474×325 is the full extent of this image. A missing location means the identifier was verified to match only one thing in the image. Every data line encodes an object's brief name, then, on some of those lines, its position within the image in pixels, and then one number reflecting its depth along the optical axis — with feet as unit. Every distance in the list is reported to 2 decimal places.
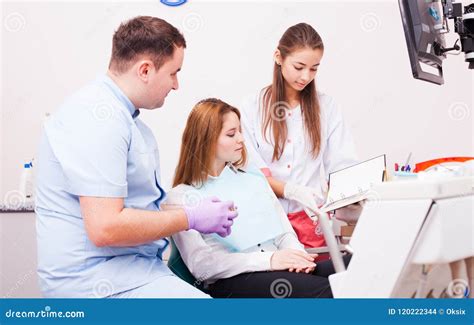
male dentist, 4.32
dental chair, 5.90
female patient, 5.26
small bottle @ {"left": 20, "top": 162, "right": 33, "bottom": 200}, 9.06
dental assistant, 7.09
